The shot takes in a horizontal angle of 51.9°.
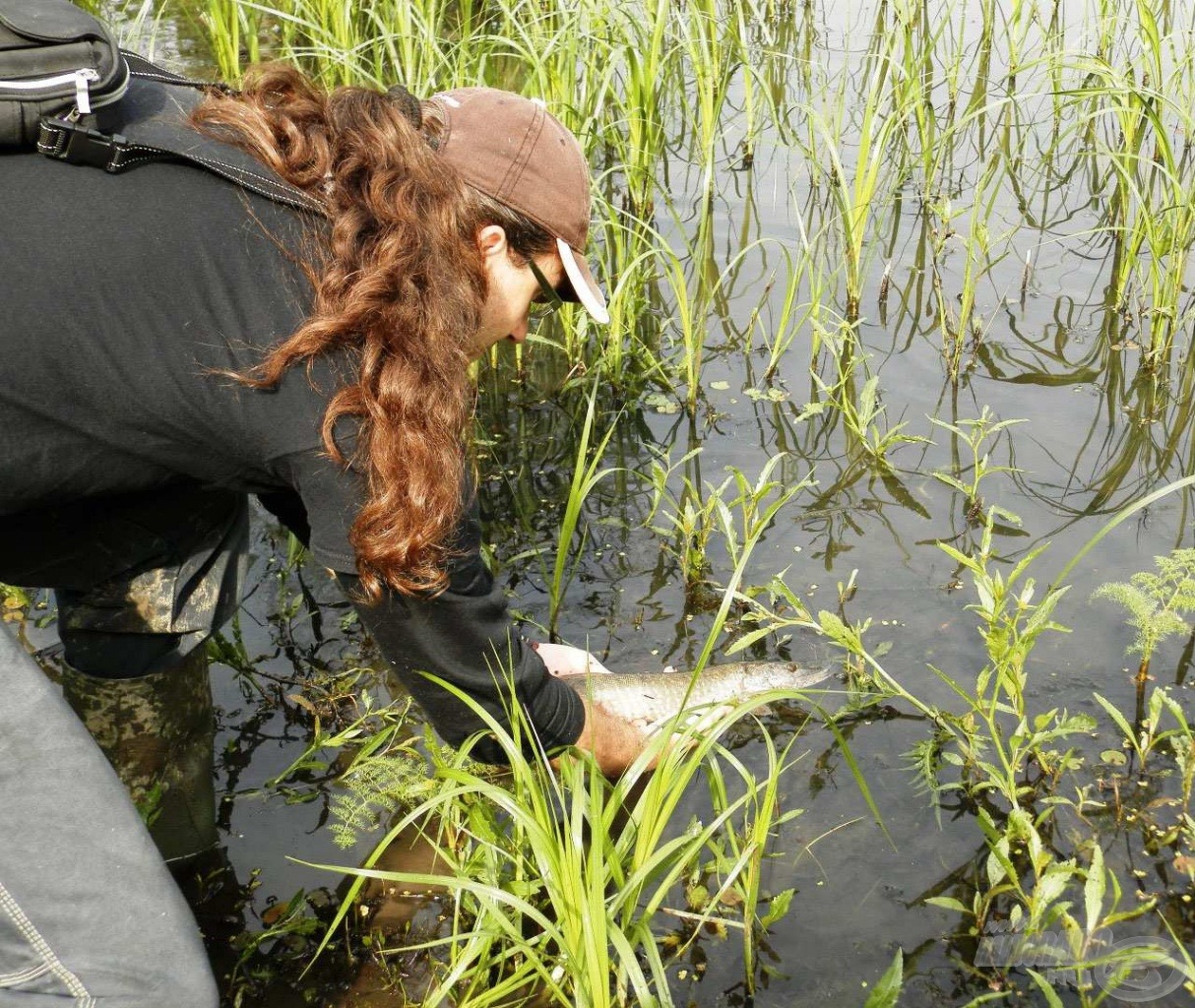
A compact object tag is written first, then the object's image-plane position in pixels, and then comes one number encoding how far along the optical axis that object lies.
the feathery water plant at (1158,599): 2.51
